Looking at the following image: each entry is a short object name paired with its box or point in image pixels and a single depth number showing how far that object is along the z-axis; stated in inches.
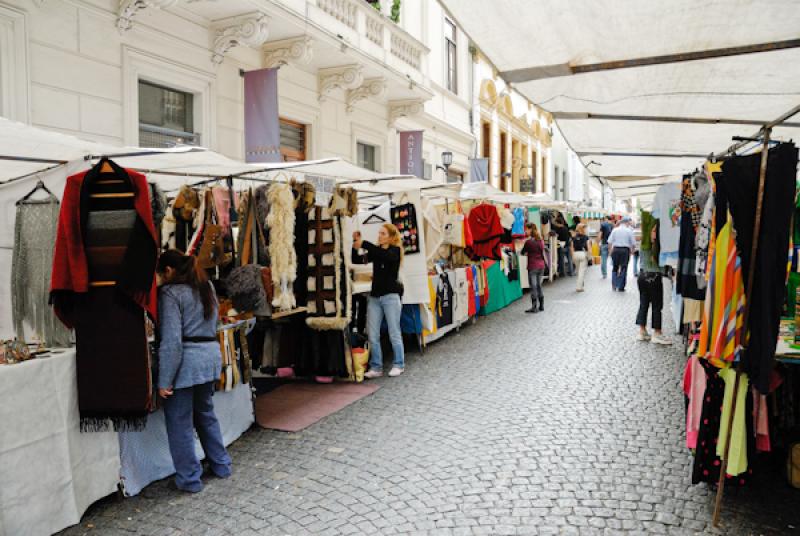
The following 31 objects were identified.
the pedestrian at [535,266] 465.4
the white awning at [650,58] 130.9
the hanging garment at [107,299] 146.3
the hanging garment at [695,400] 154.7
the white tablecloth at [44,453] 131.6
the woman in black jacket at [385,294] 277.1
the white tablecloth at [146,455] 159.5
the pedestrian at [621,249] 544.4
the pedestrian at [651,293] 319.3
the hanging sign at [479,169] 751.1
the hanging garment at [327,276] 253.1
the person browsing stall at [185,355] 155.6
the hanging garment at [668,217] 270.8
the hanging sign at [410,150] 585.6
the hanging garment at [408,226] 319.3
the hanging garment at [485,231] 439.2
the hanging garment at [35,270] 159.5
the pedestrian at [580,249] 608.7
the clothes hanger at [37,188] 161.6
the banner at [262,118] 377.7
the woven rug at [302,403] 219.0
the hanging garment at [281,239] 231.3
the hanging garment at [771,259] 128.8
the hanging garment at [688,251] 183.3
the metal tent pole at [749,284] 129.3
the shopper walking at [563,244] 714.8
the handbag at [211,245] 216.1
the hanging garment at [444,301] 354.6
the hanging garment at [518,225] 551.5
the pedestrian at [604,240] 749.3
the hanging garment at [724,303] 134.9
